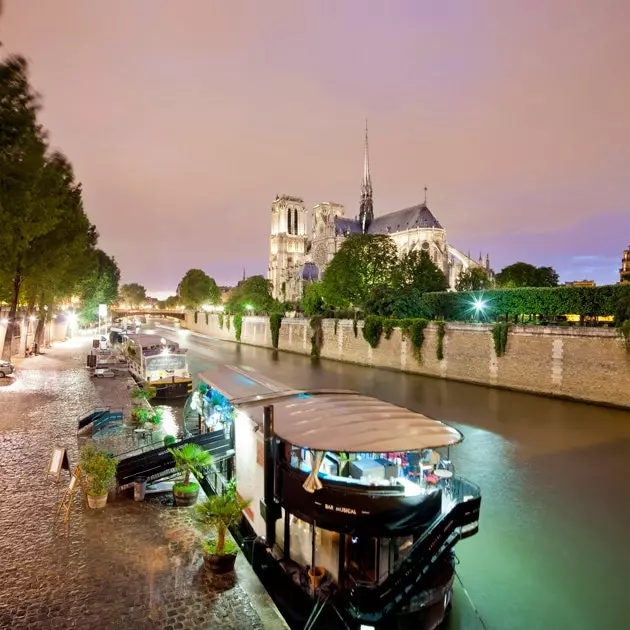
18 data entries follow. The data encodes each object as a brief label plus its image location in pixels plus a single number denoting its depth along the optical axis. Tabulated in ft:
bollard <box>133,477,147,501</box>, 30.71
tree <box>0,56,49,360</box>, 36.94
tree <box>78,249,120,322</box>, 157.48
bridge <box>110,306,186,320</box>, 399.28
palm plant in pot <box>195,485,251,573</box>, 22.43
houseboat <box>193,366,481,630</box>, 22.06
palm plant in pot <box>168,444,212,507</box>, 30.22
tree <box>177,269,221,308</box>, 348.79
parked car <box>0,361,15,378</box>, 76.18
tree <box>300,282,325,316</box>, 174.09
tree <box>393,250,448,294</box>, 164.66
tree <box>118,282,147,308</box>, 628.12
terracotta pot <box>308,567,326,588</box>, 23.58
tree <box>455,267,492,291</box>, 250.78
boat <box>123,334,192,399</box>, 73.72
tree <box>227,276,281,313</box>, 255.29
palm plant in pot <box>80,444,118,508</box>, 29.12
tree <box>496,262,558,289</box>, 240.53
